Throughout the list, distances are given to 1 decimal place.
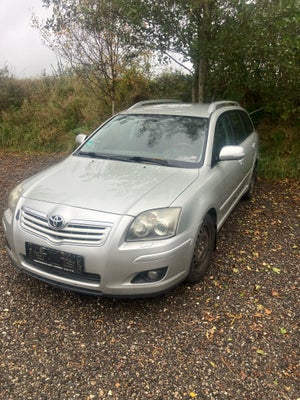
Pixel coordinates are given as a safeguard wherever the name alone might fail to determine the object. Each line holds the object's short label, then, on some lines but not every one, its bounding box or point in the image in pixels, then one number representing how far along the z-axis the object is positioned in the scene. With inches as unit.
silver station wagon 98.4
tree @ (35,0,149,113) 245.8
